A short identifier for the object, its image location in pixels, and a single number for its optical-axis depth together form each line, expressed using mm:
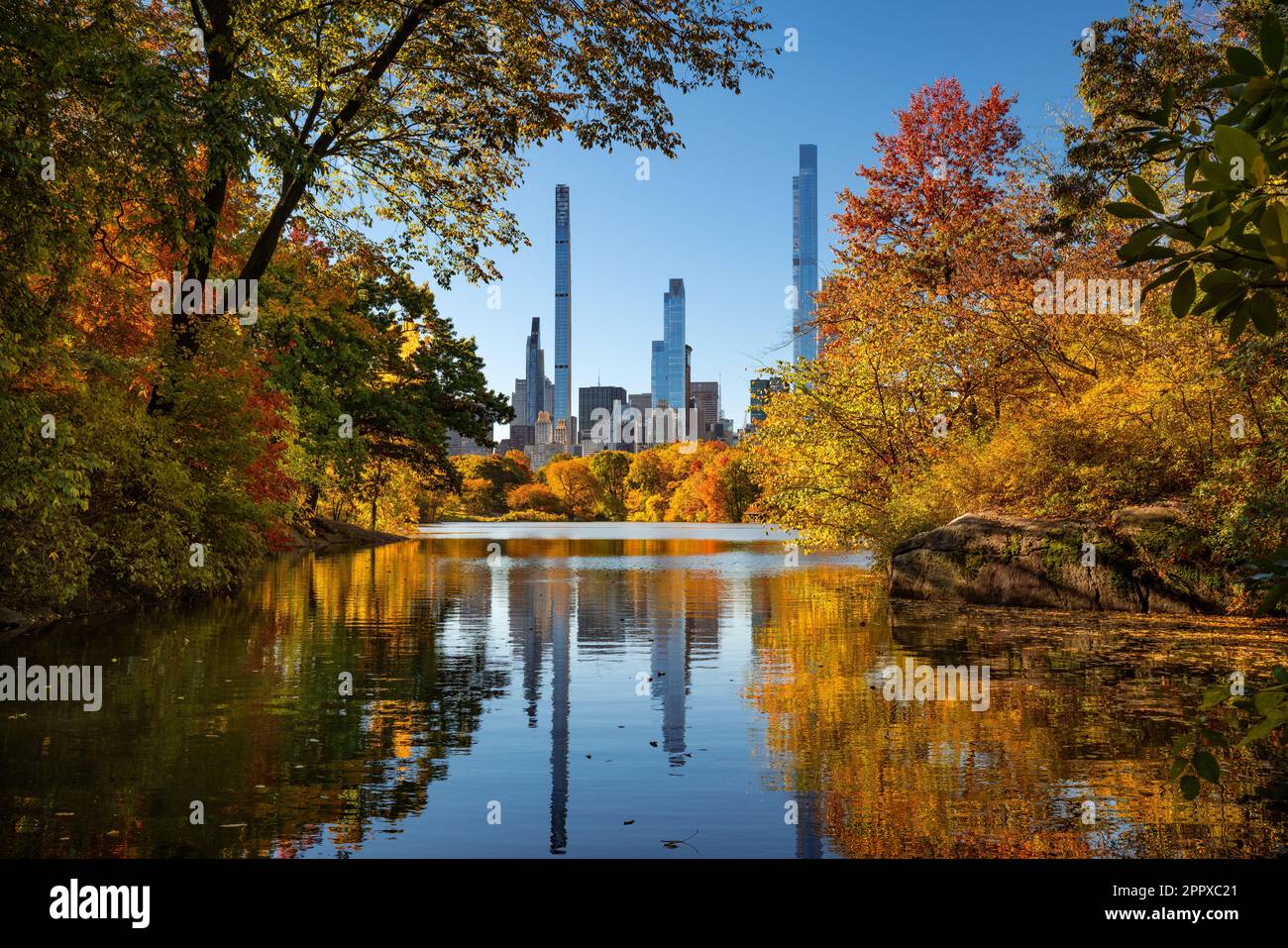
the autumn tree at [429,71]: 17047
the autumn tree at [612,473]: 139250
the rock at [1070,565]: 18109
